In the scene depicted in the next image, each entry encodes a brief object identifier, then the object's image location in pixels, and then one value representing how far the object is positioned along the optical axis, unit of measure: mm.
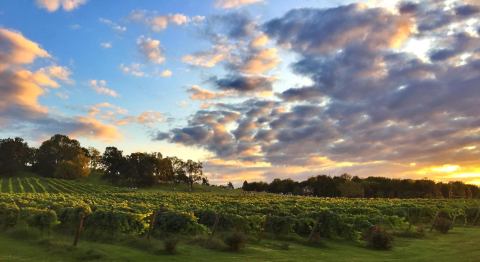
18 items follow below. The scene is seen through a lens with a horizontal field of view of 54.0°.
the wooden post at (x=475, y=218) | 52062
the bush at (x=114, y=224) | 28219
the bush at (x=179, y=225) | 29234
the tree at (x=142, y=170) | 143625
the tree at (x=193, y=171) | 158375
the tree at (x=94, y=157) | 193250
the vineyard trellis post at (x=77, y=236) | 24572
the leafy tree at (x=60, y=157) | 151500
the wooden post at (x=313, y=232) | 30672
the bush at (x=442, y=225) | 41000
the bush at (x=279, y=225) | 32625
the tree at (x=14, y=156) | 160000
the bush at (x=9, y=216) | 32844
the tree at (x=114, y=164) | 150625
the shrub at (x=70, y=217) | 30878
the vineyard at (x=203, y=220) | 28641
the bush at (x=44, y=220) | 29969
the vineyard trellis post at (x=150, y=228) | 26438
